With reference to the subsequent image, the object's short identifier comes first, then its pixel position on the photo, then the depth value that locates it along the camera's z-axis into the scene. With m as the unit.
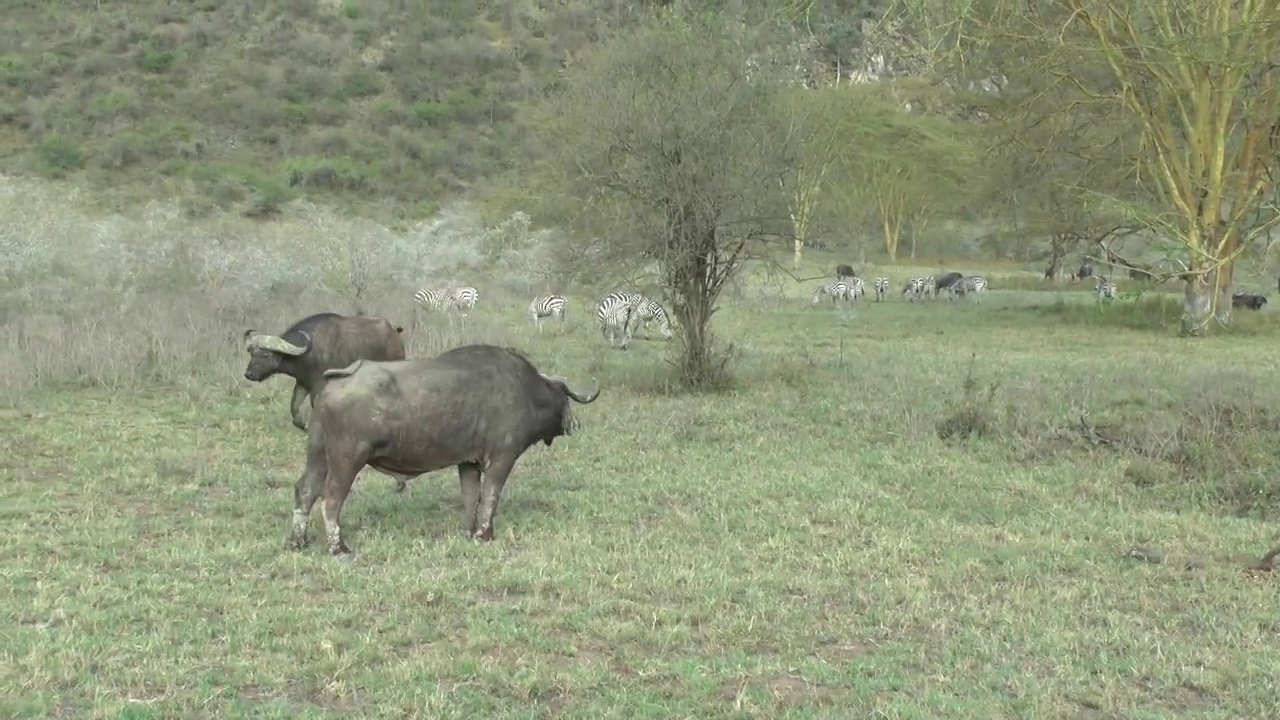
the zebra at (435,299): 21.83
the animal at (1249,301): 29.08
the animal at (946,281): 35.31
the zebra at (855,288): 32.53
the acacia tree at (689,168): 13.38
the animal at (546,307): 21.91
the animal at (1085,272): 43.98
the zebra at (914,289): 35.16
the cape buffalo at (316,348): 8.66
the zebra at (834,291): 32.03
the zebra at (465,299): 23.28
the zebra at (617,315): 19.41
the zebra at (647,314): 19.48
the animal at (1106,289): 29.43
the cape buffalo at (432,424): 6.68
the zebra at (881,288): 34.50
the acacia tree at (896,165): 47.81
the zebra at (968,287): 34.75
